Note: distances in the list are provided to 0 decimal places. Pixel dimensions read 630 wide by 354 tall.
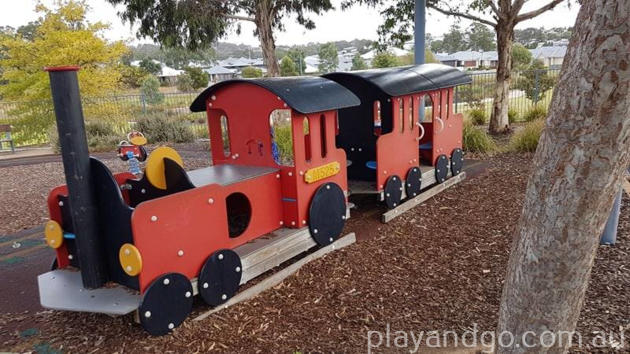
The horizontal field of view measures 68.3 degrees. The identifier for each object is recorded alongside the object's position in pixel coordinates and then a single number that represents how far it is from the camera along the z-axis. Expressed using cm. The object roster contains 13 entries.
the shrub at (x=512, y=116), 1429
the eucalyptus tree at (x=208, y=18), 1365
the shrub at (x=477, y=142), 1000
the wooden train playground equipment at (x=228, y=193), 340
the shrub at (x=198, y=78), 4056
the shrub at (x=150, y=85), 3661
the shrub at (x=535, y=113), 1334
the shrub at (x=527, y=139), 954
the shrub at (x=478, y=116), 1376
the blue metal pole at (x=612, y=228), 456
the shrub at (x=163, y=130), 1453
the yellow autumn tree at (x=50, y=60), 1642
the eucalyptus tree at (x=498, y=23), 1114
